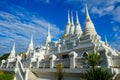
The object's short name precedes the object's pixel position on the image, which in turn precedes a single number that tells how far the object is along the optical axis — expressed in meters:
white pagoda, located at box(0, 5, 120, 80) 15.57
